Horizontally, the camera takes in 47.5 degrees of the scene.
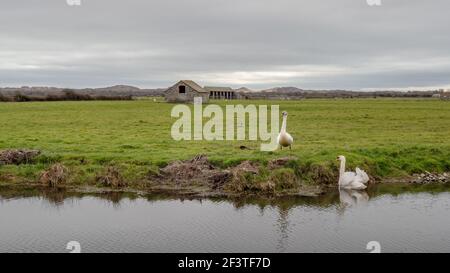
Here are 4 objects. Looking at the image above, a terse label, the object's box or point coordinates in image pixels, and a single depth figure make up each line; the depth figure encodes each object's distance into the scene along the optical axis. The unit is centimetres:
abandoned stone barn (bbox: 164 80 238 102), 8525
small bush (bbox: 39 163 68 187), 2177
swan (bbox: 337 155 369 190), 2114
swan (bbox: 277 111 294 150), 2511
